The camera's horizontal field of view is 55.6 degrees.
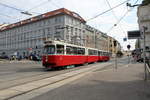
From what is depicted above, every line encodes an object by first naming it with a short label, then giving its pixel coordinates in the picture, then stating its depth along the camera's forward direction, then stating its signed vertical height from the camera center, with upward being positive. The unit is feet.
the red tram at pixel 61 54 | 48.01 -0.41
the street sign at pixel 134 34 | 31.30 +4.08
